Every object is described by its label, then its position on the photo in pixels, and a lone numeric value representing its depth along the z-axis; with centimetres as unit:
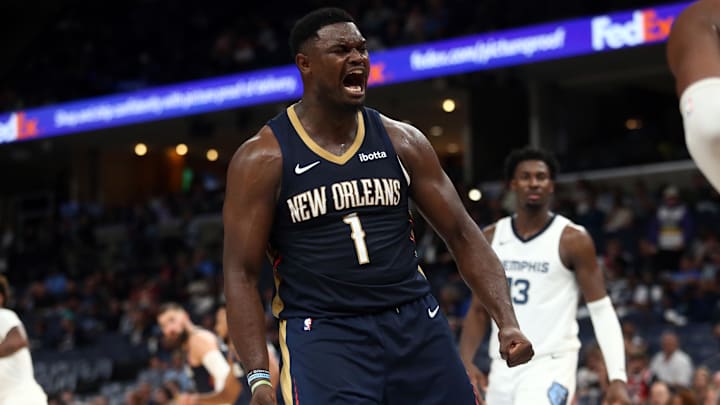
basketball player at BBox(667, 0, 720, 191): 239
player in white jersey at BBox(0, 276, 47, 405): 708
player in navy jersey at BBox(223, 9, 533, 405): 411
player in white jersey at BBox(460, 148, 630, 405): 625
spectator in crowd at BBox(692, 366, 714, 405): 1038
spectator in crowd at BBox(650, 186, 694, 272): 1460
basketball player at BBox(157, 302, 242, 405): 778
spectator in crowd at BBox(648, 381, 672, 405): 978
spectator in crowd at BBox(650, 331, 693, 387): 1127
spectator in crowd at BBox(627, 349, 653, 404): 1072
